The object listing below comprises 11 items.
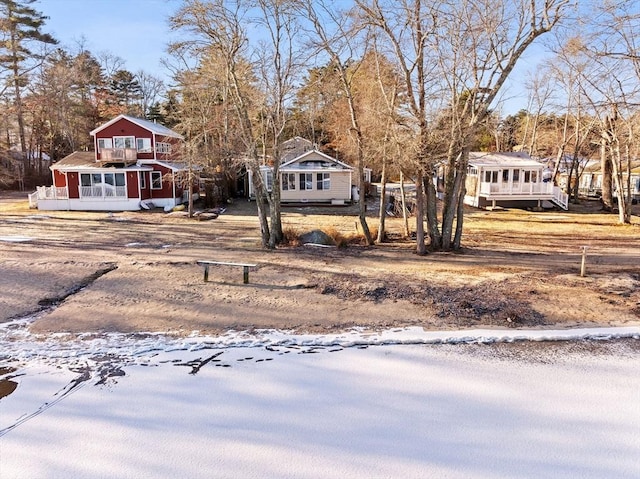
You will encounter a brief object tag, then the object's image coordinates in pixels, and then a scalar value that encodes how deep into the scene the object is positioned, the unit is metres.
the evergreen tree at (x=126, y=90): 44.91
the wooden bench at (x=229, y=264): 9.67
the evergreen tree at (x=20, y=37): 33.75
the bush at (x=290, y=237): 14.99
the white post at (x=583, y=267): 10.02
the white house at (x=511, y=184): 28.06
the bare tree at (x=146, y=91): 45.60
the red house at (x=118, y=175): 26.19
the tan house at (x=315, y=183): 30.12
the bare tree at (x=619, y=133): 18.47
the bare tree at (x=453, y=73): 11.64
